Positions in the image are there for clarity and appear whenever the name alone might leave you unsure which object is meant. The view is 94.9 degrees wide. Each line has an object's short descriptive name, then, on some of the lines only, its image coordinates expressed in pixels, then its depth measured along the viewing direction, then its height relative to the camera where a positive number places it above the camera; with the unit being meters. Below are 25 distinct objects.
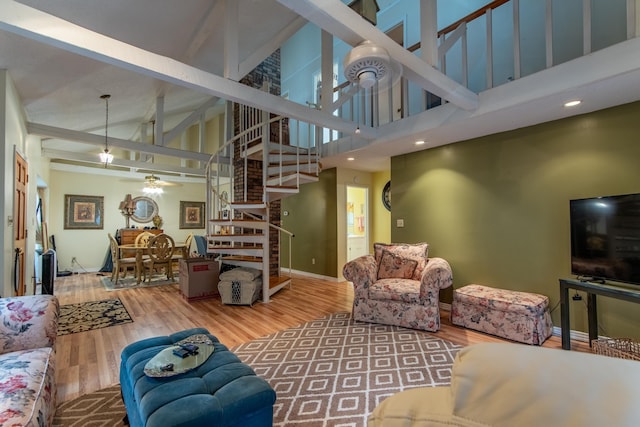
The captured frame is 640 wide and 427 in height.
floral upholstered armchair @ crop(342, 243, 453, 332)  3.18 -0.76
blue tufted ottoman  1.23 -0.80
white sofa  0.42 -0.27
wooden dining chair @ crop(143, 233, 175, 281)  5.62 -0.64
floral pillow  3.76 -0.61
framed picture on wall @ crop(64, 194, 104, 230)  7.16 +0.22
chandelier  6.77 +0.82
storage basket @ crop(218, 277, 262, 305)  4.24 -1.04
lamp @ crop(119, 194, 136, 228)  7.65 +0.35
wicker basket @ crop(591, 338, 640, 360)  2.23 -1.02
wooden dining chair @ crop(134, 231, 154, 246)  6.40 -0.41
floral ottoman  2.84 -0.97
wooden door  3.09 -0.03
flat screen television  2.37 -0.17
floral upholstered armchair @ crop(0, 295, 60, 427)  1.28 -0.78
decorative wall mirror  8.05 +0.31
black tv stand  2.35 -0.73
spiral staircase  4.32 +0.49
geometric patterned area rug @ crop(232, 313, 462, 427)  1.94 -1.23
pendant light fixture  4.55 +1.03
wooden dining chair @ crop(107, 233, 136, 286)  5.69 -0.82
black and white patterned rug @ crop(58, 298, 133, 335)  3.45 -1.24
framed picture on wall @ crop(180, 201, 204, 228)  8.84 +0.18
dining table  5.69 -0.65
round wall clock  6.00 +0.48
